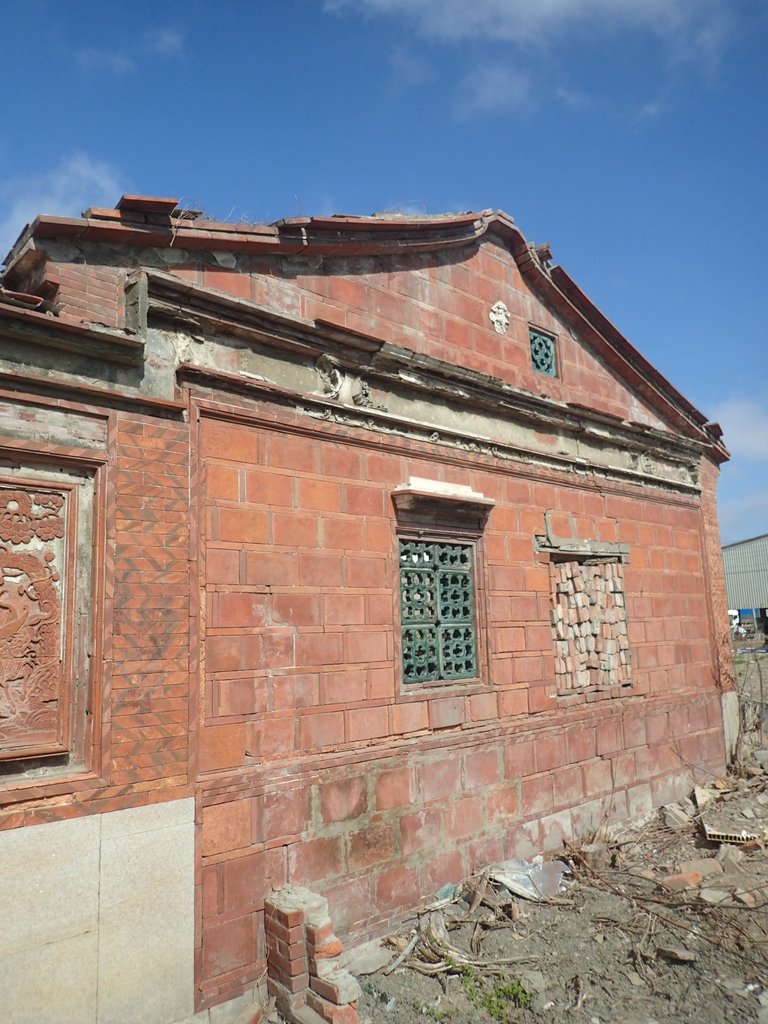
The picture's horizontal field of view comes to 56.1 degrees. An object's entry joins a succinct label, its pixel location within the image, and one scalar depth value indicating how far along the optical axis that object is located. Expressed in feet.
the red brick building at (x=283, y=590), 12.96
